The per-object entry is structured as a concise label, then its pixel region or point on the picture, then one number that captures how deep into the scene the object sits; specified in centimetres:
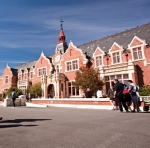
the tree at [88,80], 1925
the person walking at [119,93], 952
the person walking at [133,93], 950
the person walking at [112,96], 1146
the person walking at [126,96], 969
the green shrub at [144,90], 1703
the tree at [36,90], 2773
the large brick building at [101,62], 2067
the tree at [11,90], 3091
